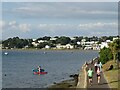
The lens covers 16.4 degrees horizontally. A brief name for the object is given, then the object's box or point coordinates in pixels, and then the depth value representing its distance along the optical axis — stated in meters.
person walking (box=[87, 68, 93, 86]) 29.27
